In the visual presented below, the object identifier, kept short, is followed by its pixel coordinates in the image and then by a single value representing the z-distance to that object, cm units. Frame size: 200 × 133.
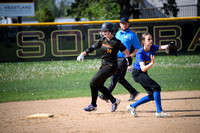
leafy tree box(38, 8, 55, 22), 11556
